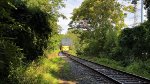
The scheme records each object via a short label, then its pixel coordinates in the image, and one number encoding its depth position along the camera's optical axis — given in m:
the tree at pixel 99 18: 49.47
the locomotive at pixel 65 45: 100.75
